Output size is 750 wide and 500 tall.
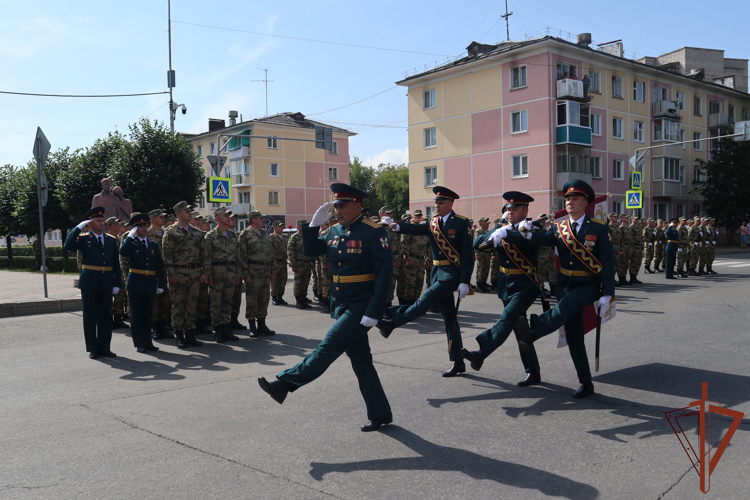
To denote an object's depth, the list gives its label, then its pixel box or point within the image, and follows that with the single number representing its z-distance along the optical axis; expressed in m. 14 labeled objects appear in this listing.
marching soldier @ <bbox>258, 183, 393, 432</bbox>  4.81
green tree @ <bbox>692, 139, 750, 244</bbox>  43.47
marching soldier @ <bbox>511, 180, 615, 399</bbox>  5.82
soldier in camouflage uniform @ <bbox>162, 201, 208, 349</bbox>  9.21
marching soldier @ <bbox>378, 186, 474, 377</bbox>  6.84
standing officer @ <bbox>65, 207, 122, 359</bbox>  8.41
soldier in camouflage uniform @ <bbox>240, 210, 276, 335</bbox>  9.95
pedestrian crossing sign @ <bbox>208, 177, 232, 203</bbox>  20.27
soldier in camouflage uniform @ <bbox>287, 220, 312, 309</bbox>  13.56
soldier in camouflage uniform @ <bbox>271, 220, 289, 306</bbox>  14.12
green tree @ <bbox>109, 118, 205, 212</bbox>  26.09
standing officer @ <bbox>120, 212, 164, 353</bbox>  8.86
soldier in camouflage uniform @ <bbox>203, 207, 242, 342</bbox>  9.54
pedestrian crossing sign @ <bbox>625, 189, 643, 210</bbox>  28.05
